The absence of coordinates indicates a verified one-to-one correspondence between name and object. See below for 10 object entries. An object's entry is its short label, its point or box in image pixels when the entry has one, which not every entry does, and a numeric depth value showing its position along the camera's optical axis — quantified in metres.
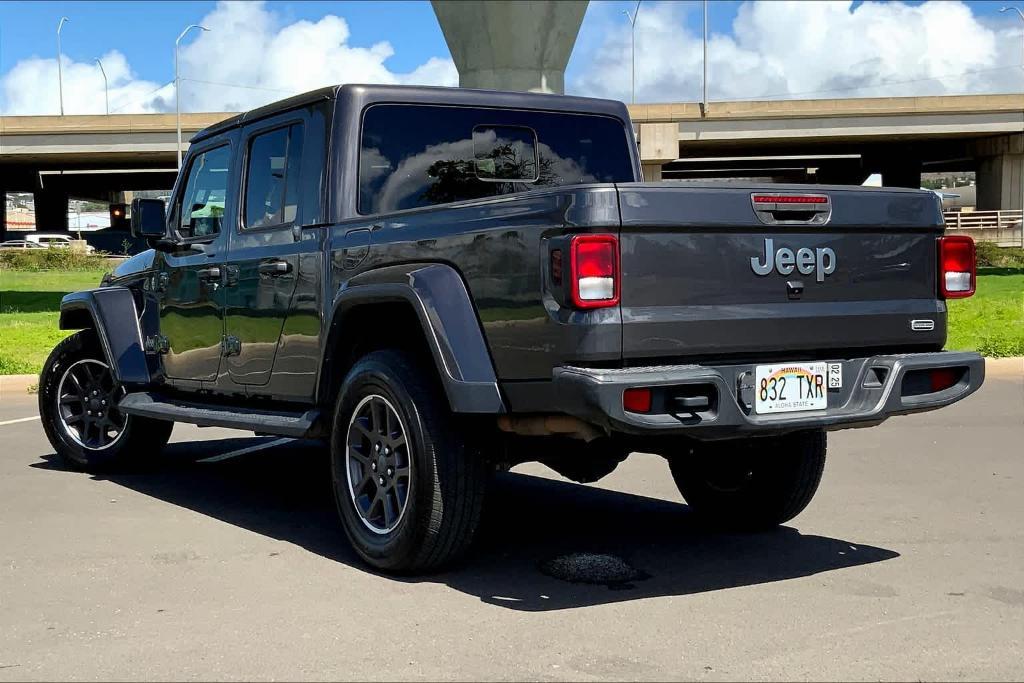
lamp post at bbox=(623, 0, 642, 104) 83.32
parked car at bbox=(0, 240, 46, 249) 66.57
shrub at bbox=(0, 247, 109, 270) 44.88
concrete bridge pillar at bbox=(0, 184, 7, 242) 92.31
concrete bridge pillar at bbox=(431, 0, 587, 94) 35.66
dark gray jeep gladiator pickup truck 4.72
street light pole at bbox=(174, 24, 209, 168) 62.31
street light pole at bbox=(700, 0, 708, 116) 70.44
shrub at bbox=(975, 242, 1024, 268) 43.95
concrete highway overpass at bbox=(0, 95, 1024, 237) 61.44
